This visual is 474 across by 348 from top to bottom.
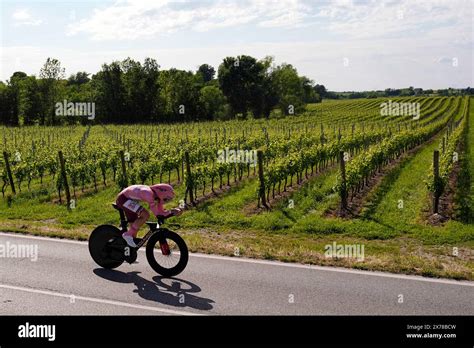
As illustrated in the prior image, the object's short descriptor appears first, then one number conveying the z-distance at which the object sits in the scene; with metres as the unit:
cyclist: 7.95
